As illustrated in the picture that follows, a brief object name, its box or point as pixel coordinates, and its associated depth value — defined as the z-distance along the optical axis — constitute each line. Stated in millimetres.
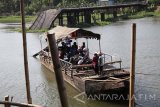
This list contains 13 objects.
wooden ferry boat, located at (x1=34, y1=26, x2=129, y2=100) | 16078
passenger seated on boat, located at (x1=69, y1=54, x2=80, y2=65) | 20723
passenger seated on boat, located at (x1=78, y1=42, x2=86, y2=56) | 21527
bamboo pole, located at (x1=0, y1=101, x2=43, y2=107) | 8862
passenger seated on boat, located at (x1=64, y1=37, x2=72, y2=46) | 23297
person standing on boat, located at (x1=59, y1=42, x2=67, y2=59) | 22391
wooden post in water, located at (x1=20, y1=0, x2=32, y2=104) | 11758
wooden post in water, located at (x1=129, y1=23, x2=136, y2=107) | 10734
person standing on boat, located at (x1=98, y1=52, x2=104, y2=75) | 17881
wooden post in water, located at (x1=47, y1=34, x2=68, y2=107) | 7182
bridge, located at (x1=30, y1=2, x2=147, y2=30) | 59500
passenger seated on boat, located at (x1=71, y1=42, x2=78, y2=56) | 22002
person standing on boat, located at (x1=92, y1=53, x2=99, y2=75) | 18062
